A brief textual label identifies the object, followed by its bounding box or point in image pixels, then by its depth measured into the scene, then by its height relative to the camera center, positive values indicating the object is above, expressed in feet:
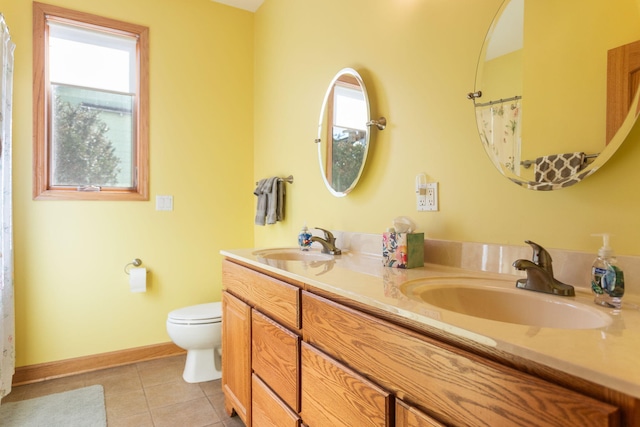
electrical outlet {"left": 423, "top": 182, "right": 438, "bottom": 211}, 4.69 +0.15
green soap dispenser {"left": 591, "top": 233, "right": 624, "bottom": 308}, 2.52 -0.48
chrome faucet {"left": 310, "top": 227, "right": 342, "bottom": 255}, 5.76 -0.59
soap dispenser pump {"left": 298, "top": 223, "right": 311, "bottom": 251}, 6.28 -0.59
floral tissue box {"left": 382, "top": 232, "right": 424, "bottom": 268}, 4.22 -0.49
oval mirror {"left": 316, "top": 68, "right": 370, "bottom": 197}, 5.89 +1.30
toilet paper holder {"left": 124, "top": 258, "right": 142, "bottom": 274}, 8.38 -1.37
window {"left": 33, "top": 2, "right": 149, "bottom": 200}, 7.60 +2.17
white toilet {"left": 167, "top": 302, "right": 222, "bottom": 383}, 7.05 -2.58
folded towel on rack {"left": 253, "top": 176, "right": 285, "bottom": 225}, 8.09 +0.12
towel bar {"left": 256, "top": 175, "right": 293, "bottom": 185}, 8.02 +0.61
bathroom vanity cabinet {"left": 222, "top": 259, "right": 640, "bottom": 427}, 1.73 -1.17
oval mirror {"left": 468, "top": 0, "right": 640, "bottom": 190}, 3.04 +1.16
